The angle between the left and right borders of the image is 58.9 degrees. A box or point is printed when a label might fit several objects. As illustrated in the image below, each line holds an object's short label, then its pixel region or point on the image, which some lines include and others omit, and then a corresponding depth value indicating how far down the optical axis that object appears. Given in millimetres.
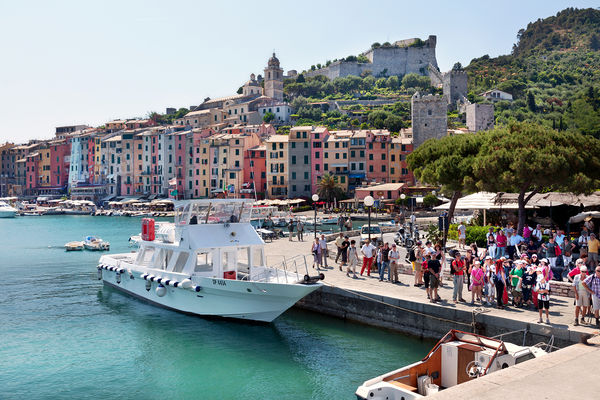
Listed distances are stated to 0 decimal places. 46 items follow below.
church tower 131250
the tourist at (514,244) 18483
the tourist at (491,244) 18583
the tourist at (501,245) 18266
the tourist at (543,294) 12250
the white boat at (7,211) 91125
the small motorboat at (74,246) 40938
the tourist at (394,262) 17567
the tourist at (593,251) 15164
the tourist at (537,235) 19172
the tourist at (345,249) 20405
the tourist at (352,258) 19062
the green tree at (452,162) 24125
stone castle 152125
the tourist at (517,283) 13781
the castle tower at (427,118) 85812
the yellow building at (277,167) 79000
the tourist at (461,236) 23542
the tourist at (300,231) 31500
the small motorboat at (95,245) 40875
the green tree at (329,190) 71812
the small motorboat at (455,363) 9567
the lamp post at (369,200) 20055
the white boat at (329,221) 58219
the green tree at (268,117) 113175
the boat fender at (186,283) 17453
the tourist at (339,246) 20812
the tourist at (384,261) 18031
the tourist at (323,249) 20891
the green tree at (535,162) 21062
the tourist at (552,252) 16578
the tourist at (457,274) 14289
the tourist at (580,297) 12016
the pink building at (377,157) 77438
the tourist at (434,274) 14516
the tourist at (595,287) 11838
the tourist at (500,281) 13844
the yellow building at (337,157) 77688
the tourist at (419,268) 17122
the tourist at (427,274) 14992
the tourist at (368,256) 18906
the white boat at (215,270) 16422
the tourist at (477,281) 14249
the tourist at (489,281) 14211
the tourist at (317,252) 20641
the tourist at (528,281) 13672
